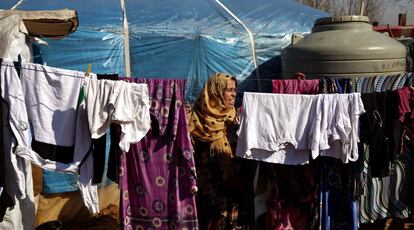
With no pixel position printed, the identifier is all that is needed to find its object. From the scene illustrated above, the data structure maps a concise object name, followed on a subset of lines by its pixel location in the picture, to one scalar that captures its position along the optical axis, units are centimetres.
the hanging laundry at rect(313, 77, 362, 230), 418
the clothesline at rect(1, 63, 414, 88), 599
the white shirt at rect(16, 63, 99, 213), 355
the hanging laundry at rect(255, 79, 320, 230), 432
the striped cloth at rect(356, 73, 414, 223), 482
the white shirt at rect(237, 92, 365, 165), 390
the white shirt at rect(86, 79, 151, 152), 356
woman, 430
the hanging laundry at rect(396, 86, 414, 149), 381
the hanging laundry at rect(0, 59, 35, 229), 345
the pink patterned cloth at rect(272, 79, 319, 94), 431
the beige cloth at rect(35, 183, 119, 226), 545
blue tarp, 582
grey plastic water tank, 489
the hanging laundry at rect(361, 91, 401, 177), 390
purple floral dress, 387
